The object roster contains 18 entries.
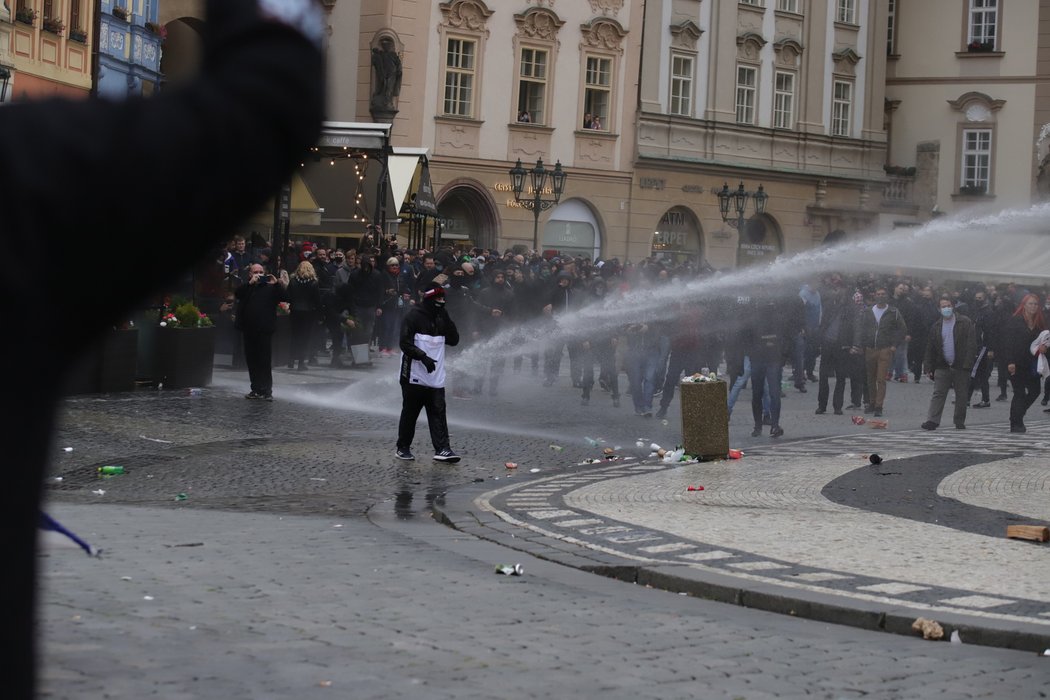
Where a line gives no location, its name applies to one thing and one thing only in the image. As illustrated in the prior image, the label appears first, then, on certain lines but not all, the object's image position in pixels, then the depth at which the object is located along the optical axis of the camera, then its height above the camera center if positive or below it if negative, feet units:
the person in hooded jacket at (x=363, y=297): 86.38 +1.91
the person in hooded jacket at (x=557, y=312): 84.58 +1.60
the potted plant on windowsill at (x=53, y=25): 111.75 +19.98
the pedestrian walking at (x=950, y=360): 70.59 +0.06
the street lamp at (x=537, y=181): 133.80 +13.17
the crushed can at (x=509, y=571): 30.42 -4.27
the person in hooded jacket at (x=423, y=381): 51.06 -1.40
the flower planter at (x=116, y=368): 63.77 -1.85
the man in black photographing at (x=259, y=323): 66.64 +0.21
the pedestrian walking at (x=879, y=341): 80.07 +0.83
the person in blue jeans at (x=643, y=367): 73.20 -0.90
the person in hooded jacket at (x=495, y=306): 81.61 +1.65
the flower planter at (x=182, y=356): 68.18 -1.34
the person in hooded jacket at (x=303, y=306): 83.15 +1.22
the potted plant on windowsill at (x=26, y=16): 107.76 +19.79
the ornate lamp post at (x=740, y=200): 141.18 +13.22
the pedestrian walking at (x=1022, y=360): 70.59 +0.21
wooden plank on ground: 35.65 -3.64
